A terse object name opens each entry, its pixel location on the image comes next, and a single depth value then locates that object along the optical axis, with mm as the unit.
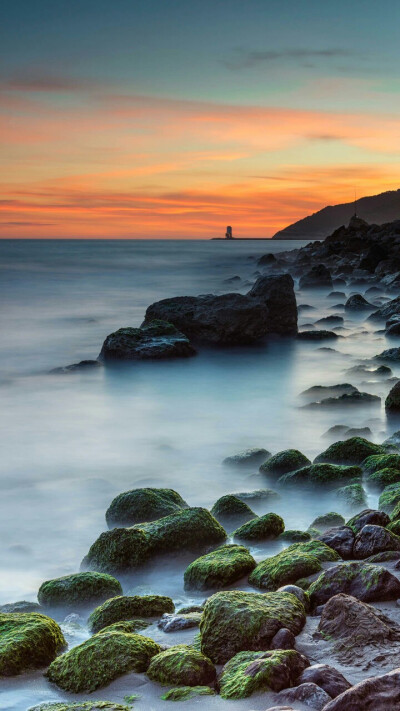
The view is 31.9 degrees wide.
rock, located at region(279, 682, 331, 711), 2856
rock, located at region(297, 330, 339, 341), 18062
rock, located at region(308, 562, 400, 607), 3918
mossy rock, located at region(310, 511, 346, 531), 5887
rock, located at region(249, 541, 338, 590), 4484
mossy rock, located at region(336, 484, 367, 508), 6457
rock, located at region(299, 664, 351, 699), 2943
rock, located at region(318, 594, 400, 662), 3398
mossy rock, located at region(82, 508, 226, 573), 5391
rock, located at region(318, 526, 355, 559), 4852
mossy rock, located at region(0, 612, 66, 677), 3687
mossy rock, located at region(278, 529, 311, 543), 5508
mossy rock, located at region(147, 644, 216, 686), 3340
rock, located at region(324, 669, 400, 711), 2602
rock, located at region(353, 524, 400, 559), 4664
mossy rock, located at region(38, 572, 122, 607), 4789
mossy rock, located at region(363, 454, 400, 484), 7051
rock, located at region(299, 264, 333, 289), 33594
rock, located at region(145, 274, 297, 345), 16250
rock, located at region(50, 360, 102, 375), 14953
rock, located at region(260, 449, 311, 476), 7582
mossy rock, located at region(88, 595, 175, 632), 4316
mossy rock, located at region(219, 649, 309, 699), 3086
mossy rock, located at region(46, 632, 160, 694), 3504
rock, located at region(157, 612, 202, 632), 4051
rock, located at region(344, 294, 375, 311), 23359
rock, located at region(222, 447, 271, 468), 8320
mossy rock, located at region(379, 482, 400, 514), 5860
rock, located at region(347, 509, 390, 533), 5121
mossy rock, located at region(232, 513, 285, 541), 5641
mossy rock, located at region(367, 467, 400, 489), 6781
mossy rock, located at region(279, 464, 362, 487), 7039
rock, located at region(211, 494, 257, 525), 6215
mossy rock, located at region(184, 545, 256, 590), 4750
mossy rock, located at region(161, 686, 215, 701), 3221
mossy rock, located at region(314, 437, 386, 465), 7680
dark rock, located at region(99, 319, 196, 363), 14711
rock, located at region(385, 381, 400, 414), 10227
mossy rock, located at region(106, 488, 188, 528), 6230
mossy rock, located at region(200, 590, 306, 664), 3512
